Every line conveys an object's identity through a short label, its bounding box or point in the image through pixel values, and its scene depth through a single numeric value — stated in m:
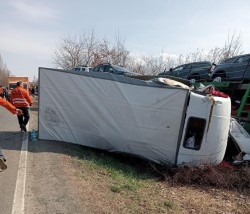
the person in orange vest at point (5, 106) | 3.98
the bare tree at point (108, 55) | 24.90
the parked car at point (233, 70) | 7.01
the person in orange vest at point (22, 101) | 6.78
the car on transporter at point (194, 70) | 9.02
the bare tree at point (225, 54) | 19.48
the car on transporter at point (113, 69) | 10.27
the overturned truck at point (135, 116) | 5.15
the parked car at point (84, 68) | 13.32
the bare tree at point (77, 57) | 25.20
